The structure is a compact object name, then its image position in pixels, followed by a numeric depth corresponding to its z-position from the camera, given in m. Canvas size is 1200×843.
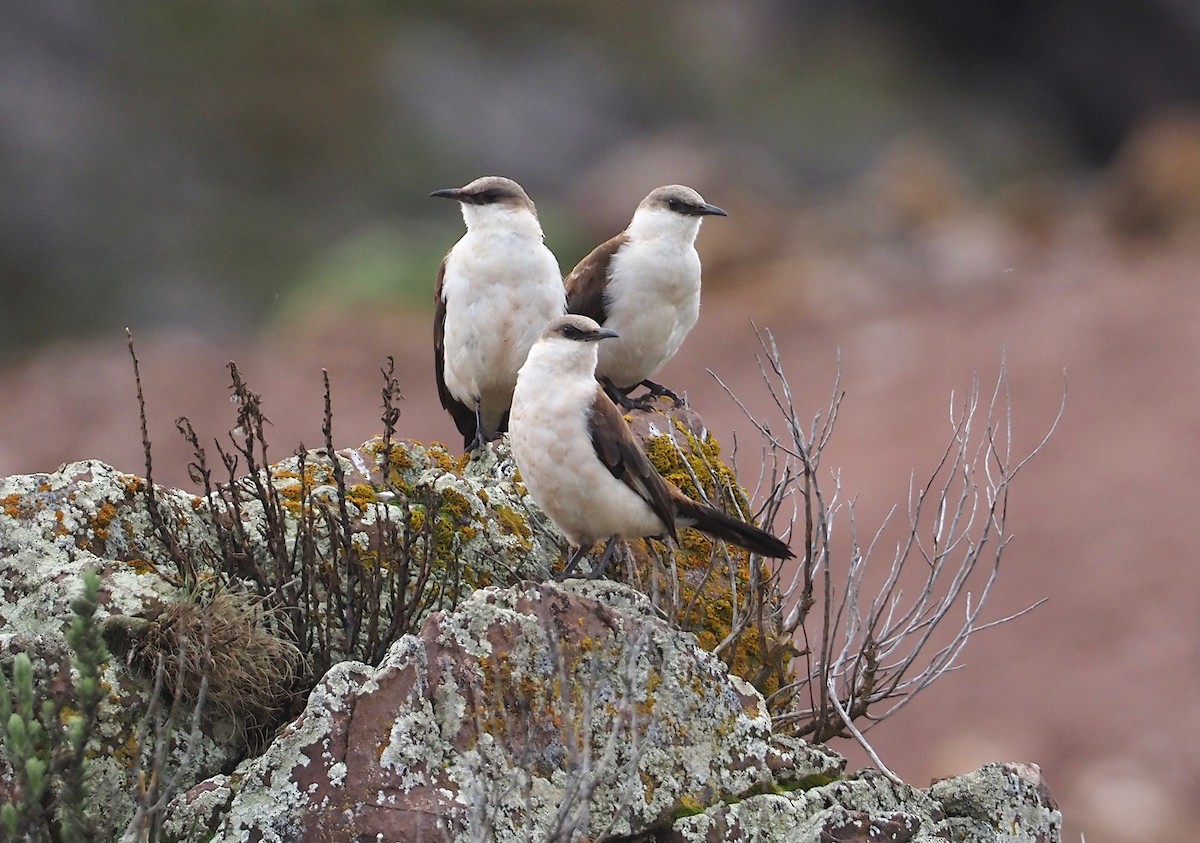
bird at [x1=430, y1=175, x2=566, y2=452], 17.36
